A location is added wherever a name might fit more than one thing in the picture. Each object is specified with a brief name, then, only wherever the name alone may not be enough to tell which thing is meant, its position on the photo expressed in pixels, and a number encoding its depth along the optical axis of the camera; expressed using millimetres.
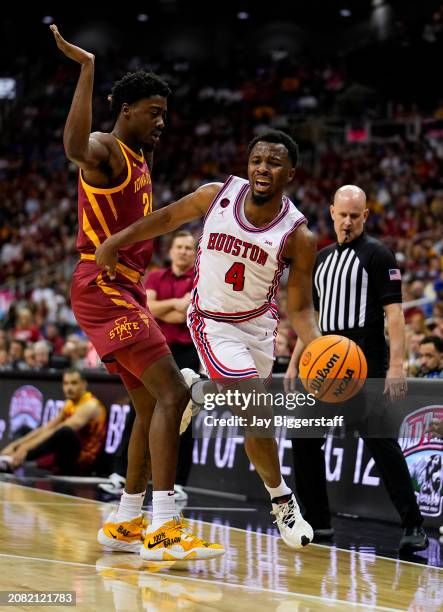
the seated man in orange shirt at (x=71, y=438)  18937
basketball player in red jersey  9508
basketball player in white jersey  9789
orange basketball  9984
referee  11906
